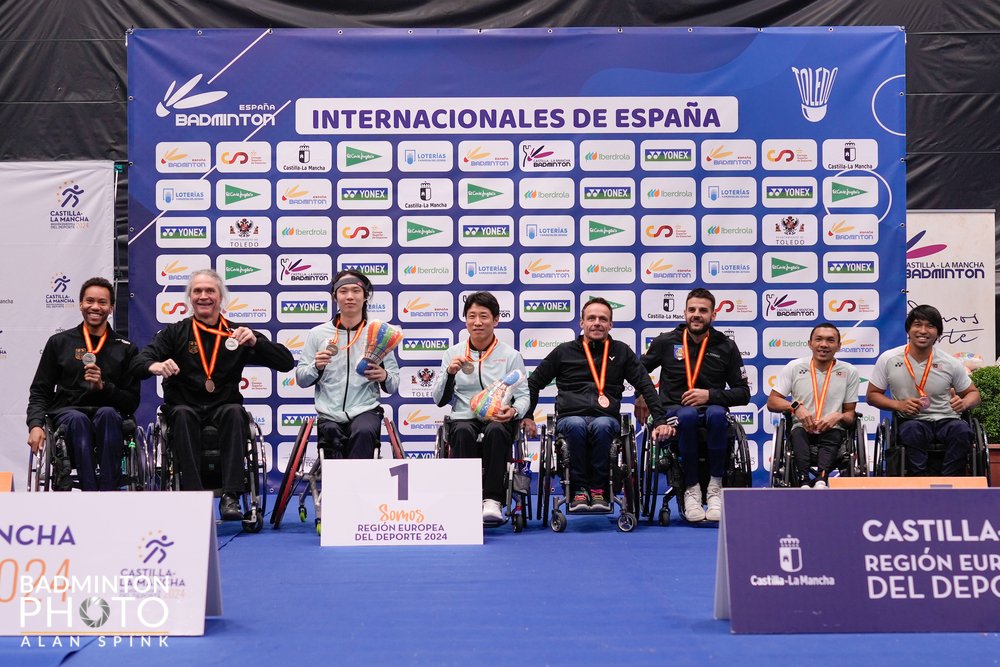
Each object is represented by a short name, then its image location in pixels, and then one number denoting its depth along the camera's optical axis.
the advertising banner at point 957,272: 6.73
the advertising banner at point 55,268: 6.22
